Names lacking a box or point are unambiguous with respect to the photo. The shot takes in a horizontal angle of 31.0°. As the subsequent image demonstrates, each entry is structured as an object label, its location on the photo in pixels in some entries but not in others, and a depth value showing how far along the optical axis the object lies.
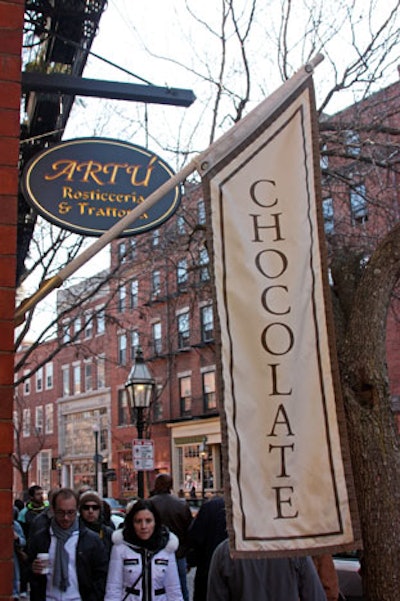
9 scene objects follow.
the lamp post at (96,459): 30.62
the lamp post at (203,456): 34.78
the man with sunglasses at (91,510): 7.10
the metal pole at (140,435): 12.38
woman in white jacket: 5.07
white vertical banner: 3.07
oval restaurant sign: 4.54
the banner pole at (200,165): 3.30
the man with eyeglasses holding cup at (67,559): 5.54
